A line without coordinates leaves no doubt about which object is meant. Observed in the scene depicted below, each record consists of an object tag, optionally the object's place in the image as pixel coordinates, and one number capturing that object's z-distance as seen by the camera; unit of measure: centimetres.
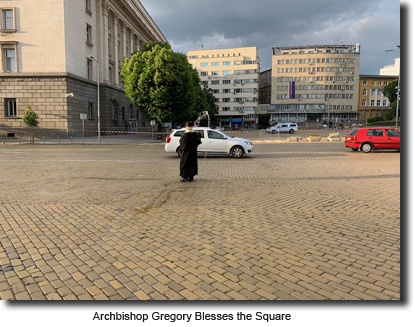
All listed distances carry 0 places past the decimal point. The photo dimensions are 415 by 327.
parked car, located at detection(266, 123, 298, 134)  5738
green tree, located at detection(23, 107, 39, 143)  3161
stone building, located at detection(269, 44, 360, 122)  11019
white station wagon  1739
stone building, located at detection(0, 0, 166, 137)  3434
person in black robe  988
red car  2019
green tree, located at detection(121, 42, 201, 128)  3388
